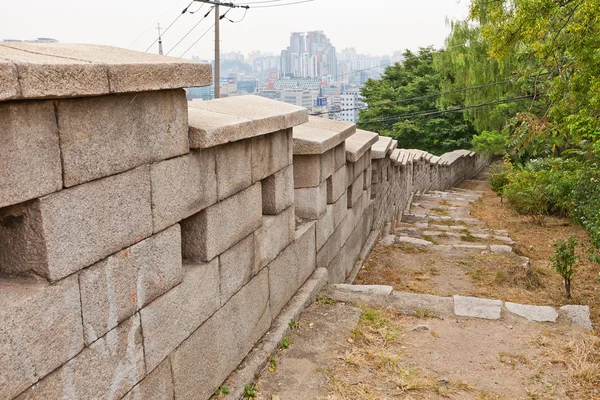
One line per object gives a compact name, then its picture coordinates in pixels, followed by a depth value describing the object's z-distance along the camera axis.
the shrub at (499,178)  17.30
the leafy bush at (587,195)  8.04
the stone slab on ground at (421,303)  4.90
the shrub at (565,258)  6.19
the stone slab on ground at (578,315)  4.63
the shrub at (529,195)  11.93
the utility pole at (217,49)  20.08
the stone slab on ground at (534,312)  4.73
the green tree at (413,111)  29.30
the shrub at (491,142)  20.12
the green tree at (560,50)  7.66
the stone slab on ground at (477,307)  4.81
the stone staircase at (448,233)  8.71
